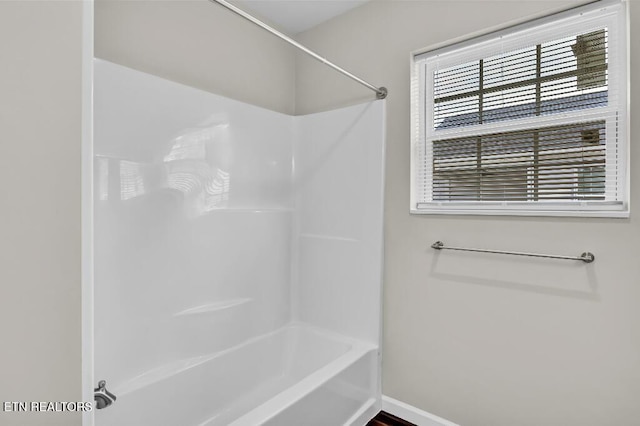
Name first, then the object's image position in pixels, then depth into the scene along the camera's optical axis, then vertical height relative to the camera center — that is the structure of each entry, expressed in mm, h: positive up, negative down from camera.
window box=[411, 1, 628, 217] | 1518 +468
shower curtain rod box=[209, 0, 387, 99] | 1270 +757
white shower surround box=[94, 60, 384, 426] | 1625 -274
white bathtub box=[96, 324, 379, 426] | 1568 -943
